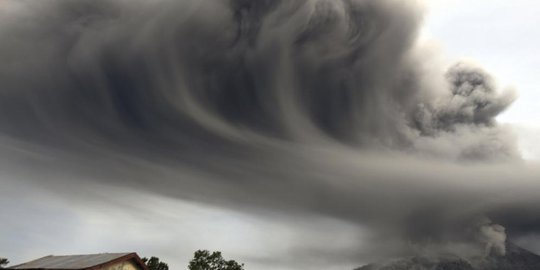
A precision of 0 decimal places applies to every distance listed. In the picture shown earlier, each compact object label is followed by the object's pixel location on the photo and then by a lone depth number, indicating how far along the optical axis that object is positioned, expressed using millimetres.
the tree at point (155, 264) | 87375
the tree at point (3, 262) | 85462
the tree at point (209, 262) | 78500
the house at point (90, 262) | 39750
